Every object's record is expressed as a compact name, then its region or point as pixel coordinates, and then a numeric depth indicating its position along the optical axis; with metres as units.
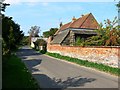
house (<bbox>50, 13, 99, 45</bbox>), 18.54
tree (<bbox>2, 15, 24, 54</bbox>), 7.11
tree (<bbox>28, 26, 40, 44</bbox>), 58.03
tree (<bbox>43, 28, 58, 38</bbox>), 43.35
